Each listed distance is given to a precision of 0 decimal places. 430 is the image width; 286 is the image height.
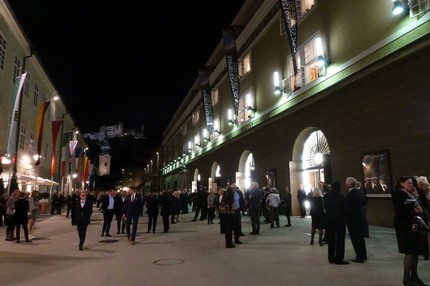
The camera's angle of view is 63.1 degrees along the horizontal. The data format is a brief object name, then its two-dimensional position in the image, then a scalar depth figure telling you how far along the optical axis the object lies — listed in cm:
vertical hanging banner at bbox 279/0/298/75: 1889
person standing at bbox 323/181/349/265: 804
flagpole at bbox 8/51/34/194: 2213
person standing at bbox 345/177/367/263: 809
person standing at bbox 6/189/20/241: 1345
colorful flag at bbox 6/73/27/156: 2162
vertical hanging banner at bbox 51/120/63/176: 3098
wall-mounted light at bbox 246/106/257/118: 2616
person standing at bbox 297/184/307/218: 1873
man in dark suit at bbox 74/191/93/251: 1107
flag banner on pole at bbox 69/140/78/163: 4056
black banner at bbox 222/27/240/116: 2783
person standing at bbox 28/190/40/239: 1412
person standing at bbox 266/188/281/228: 1510
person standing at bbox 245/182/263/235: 1328
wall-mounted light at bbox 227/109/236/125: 3035
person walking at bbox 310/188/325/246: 1045
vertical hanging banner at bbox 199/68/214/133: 3597
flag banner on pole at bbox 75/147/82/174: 4381
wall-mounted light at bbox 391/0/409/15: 1215
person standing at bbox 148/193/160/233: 1570
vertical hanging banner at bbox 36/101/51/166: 2626
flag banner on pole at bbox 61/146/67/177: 5172
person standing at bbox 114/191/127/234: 1571
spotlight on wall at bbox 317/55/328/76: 1706
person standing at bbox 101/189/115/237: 1492
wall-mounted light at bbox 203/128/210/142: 3997
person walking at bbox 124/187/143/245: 1266
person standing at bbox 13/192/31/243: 1302
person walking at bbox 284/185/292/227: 1579
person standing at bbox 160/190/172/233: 1579
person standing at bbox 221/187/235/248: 1088
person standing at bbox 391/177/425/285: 592
